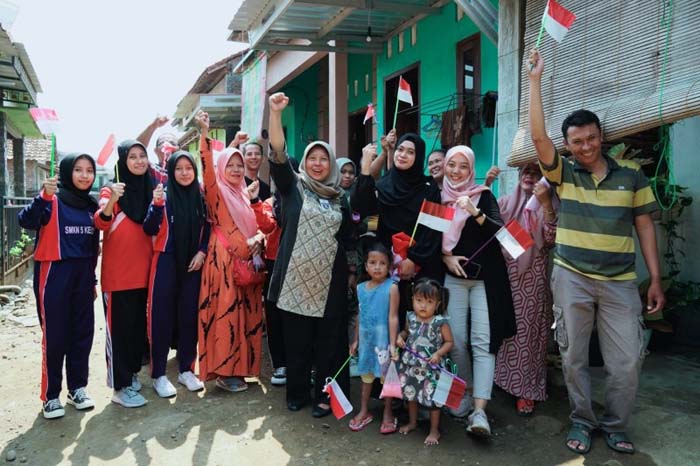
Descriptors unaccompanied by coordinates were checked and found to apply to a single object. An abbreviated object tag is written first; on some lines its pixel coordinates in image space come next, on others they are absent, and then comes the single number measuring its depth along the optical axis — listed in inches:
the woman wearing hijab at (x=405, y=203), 126.1
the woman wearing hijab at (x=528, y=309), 132.0
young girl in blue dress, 124.0
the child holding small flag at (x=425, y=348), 116.4
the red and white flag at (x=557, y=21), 111.0
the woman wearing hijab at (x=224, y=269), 146.2
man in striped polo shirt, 108.8
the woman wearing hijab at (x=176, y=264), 140.9
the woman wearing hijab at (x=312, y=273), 131.0
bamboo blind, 99.1
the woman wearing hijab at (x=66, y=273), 127.3
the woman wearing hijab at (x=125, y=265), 137.5
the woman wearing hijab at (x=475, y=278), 121.2
